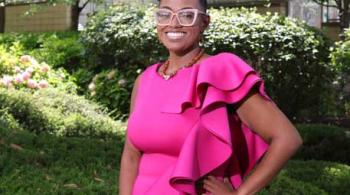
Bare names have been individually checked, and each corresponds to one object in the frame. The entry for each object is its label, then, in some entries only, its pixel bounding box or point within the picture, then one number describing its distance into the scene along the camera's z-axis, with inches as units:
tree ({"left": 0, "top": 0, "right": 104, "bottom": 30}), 698.5
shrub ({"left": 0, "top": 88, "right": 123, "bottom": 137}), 344.8
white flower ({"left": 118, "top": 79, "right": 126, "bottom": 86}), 449.8
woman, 89.7
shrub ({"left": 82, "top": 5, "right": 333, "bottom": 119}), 434.6
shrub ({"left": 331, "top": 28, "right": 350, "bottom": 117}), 457.1
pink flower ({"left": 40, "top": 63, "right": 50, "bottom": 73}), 473.4
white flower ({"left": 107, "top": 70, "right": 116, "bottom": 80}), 459.2
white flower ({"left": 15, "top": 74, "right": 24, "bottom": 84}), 439.2
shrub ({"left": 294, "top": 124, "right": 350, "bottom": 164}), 360.5
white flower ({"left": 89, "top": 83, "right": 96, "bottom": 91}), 466.6
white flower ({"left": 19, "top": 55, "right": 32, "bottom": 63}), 477.4
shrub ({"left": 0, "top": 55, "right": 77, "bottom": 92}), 440.5
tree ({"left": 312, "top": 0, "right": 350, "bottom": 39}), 624.1
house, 735.1
